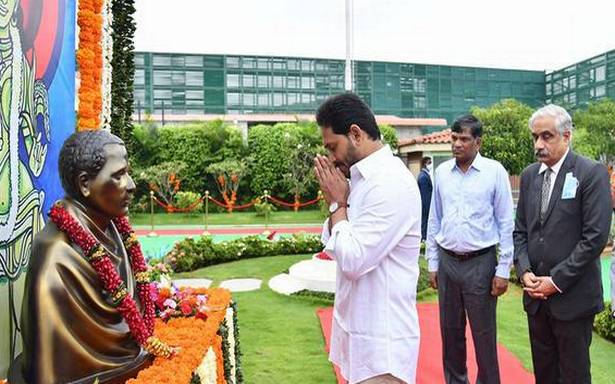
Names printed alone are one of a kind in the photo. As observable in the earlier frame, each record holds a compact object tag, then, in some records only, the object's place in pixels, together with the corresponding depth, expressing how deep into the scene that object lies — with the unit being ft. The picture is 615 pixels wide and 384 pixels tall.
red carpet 13.30
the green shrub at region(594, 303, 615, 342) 16.57
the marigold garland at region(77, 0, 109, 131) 12.00
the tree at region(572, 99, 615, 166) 66.13
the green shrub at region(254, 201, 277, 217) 54.13
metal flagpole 34.99
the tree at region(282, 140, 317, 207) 64.08
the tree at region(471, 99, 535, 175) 53.88
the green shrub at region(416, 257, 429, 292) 23.80
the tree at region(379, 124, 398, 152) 66.33
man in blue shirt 11.06
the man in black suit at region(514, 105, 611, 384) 9.04
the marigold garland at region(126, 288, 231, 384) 7.02
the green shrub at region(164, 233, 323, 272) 29.89
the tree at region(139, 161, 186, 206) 61.00
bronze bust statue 6.16
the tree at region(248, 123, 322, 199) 64.39
